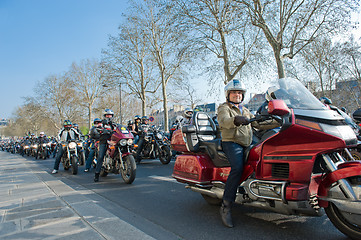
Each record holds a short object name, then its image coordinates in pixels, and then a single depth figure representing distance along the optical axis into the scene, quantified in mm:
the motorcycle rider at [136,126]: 10727
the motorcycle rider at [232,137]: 3311
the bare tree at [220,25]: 18920
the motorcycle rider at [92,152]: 8988
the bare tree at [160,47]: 28672
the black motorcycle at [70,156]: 8656
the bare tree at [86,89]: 48969
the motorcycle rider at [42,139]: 19047
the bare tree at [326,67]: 27761
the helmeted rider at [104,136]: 7047
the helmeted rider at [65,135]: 9109
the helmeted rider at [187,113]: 10792
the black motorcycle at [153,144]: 10179
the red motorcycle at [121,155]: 6332
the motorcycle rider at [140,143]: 10414
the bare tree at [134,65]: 30984
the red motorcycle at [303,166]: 2477
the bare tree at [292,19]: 15969
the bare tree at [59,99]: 49406
